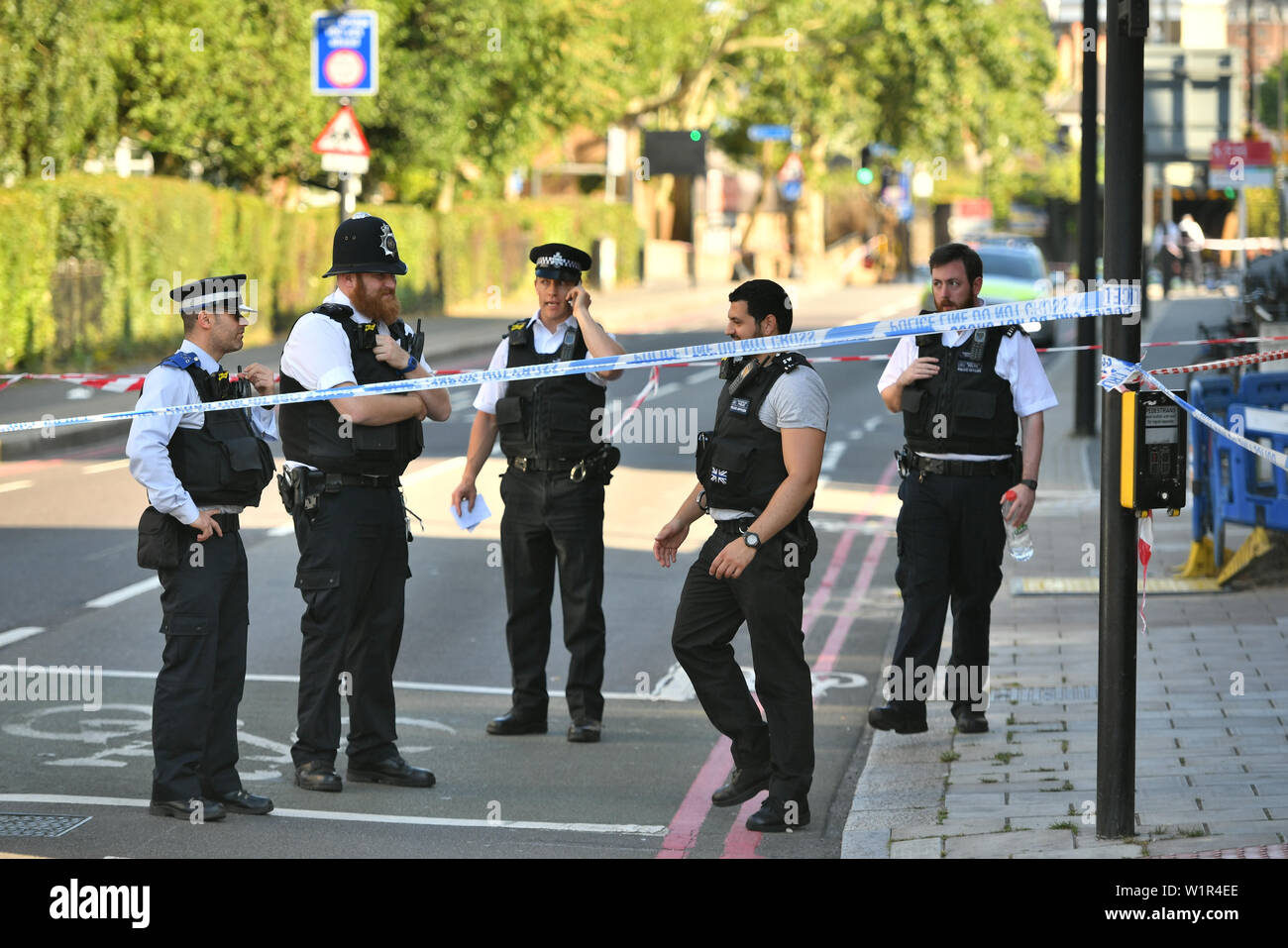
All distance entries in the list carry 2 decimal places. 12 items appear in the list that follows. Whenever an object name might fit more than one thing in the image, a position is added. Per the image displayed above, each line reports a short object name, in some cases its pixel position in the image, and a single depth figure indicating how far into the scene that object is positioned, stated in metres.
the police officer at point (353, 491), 6.65
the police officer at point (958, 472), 7.44
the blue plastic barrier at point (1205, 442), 11.00
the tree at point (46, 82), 22.33
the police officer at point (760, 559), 6.30
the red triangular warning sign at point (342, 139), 21.83
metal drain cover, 6.24
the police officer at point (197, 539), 6.35
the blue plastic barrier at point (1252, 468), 10.16
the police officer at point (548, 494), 7.75
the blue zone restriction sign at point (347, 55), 22.56
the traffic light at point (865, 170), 54.94
